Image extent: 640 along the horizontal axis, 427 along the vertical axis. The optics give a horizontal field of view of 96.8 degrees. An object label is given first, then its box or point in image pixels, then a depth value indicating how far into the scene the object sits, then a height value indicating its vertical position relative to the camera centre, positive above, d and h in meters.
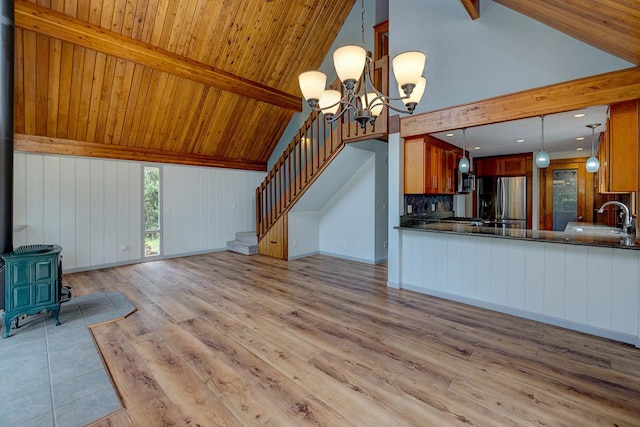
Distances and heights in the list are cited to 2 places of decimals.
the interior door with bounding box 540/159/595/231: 5.50 +0.39
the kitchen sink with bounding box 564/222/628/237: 3.87 -0.22
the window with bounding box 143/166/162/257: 6.23 +0.02
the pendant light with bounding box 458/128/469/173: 4.36 +0.74
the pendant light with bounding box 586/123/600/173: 3.76 +0.66
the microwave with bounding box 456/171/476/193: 5.42 +0.63
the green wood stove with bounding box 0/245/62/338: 2.86 -0.73
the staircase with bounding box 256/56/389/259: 4.59 +0.99
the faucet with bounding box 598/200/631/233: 3.27 -0.12
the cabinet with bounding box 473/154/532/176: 6.00 +1.07
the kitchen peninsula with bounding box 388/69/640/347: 2.72 -0.56
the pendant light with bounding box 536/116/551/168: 3.35 +0.65
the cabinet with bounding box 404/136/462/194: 4.13 +0.72
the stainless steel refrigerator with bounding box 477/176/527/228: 6.12 +0.29
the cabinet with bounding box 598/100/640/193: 2.71 +0.66
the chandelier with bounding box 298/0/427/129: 2.36 +1.20
